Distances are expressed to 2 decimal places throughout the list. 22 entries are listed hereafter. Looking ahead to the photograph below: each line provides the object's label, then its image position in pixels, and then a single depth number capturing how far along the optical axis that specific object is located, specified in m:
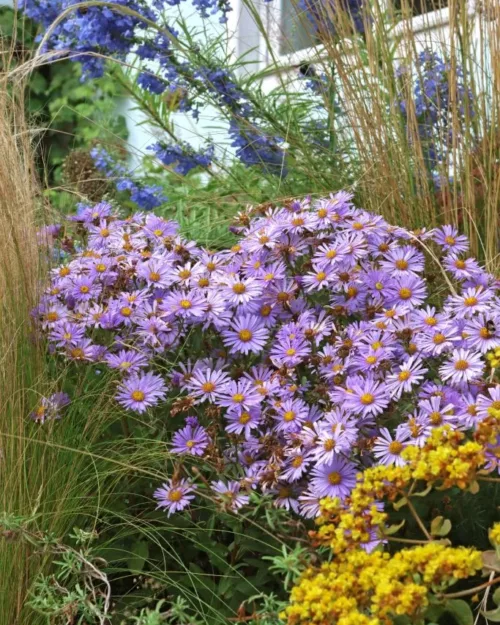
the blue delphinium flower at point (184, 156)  3.35
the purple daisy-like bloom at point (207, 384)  1.69
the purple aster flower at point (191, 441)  1.64
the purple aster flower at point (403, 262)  1.92
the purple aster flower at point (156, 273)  1.95
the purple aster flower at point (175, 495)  1.58
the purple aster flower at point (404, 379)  1.62
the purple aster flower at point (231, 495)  1.48
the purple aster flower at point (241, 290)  1.83
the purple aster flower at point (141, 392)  1.71
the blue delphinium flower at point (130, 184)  3.55
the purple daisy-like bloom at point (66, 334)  1.84
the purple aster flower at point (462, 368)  1.64
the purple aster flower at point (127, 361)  1.80
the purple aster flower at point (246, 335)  1.78
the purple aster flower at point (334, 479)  1.54
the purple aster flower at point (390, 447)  1.53
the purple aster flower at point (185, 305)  1.80
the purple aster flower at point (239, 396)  1.66
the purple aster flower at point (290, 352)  1.73
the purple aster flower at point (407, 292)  1.87
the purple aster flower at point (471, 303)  1.80
